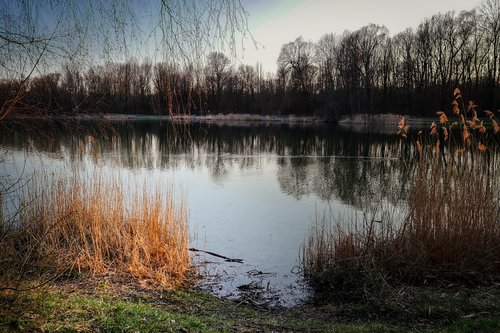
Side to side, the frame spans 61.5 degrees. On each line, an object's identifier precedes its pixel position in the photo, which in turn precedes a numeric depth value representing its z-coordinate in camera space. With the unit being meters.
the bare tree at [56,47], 3.54
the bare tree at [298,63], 68.12
